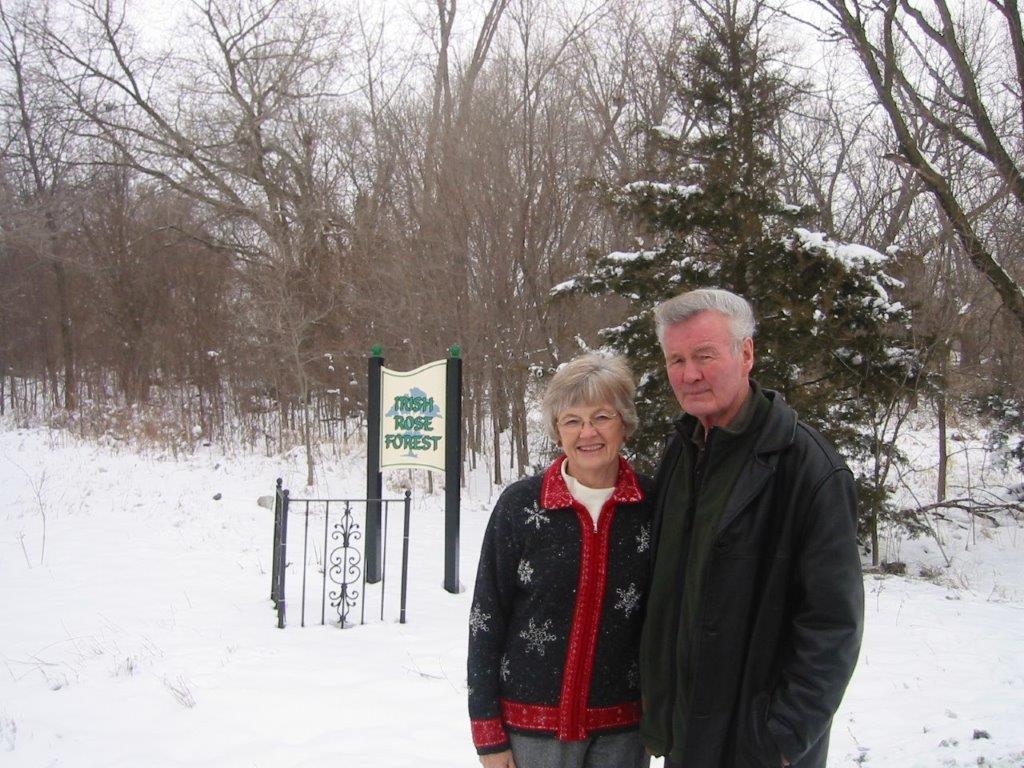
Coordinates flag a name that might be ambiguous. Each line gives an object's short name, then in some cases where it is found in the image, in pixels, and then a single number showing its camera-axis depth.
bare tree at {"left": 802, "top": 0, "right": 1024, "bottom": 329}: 8.71
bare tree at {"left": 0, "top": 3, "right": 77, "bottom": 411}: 20.59
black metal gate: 5.88
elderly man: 1.75
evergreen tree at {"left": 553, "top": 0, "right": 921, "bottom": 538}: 7.66
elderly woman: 2.13
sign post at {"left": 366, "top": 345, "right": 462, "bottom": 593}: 7.21
